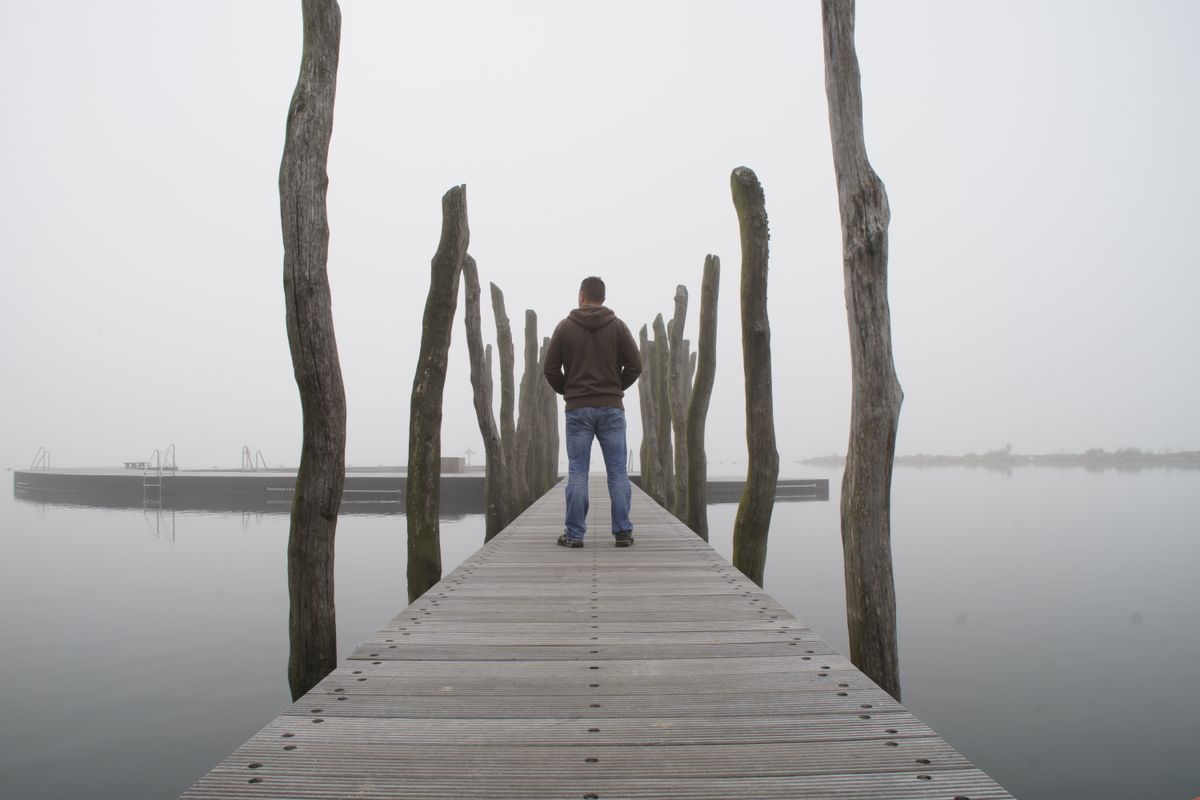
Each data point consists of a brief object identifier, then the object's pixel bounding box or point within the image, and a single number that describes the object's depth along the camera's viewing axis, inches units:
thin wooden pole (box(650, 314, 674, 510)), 498.9
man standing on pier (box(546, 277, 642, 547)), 212.5
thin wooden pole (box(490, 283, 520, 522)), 449.7
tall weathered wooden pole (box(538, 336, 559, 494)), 628.4
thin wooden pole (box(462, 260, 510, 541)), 326.6
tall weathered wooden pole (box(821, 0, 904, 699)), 139.3
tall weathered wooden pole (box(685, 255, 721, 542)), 340.2
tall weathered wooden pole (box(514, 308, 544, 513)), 486.3
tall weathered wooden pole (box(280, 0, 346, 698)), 135.6
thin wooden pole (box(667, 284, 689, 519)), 442.3
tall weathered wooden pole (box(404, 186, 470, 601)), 210.7
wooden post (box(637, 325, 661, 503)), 515.7
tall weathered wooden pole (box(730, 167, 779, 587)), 224.7
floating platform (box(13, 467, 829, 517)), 816.9
